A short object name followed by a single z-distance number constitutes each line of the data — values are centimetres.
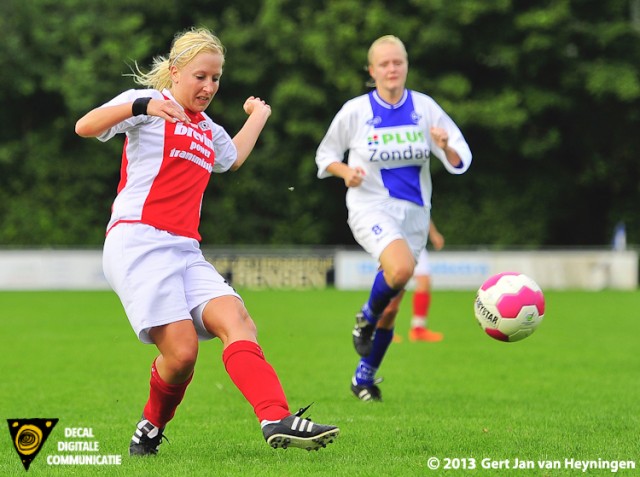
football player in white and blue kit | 1442
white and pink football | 1203
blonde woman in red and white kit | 927
